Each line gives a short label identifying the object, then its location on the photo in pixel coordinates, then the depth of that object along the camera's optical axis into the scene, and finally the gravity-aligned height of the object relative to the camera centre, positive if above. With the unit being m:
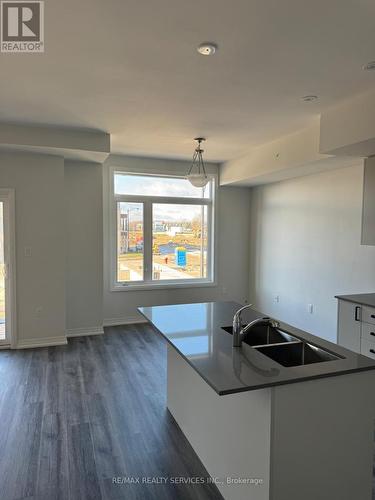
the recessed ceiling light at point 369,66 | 2.44 +1.20
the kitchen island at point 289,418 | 1.59 -0.93
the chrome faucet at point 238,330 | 2.00 -0.58
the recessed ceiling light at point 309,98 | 3.05 +1.20
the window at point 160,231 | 5.71 -0.02
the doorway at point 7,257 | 4.36 -0.36
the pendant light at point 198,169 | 4.07 +1.09
